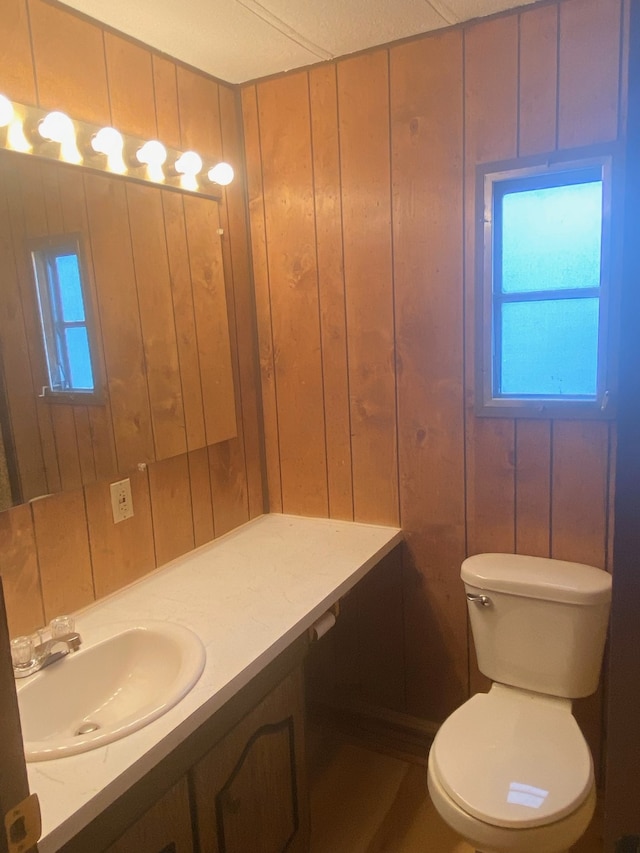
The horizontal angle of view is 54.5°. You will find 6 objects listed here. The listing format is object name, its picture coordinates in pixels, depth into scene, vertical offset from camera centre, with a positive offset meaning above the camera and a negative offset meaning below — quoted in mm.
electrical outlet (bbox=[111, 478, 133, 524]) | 1678 -444
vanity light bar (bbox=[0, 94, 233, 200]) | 1379 +466
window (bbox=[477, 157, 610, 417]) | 1685 +58
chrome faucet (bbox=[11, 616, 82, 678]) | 1301 -659
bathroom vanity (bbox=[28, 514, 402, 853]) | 1025 -707
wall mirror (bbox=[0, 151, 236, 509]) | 1376 +11
